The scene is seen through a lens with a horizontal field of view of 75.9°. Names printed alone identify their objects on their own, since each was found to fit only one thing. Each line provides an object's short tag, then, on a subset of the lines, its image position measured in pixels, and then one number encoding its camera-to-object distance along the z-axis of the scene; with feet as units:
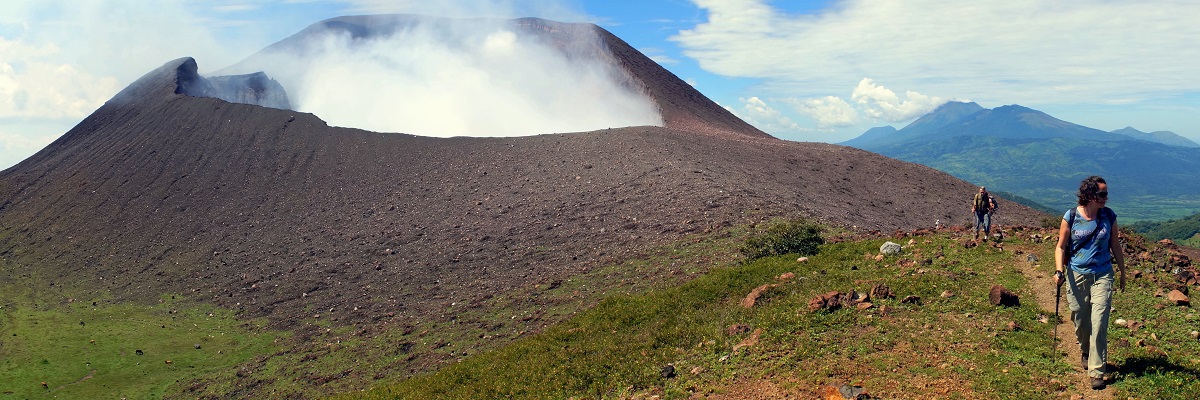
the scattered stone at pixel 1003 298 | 30.99
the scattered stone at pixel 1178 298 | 29.07
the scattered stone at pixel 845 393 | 24.11
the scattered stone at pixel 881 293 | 33.47
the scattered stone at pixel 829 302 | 32.96
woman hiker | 22.67
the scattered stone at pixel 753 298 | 36.76
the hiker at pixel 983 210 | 44.47
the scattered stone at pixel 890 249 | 42.70
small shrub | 48.98
